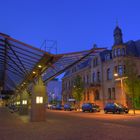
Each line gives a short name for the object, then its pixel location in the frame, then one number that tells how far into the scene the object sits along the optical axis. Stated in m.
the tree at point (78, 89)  33.74
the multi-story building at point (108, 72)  29.63
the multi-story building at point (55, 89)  68.49
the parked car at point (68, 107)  31.57
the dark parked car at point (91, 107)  25.28
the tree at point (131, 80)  21.07
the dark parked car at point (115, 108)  21.46
